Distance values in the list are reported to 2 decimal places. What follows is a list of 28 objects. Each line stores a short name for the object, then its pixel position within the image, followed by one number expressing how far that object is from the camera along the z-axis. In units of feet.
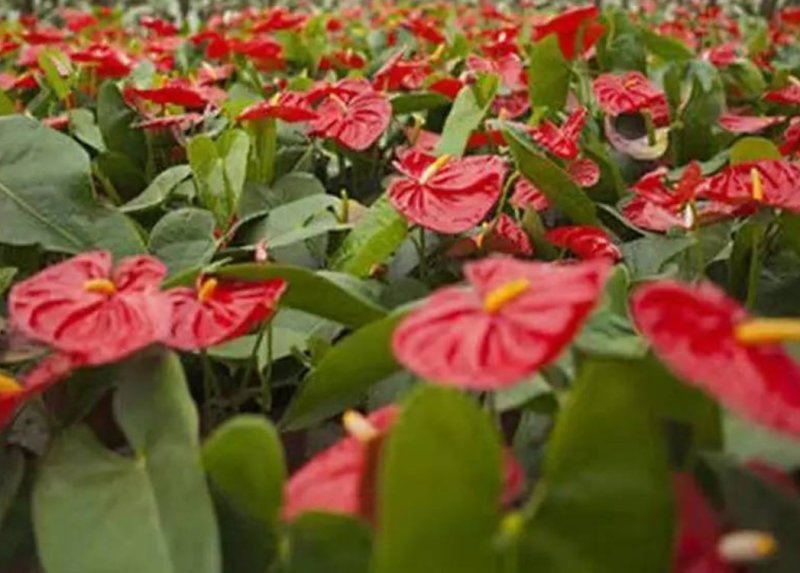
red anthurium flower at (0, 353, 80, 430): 1.97
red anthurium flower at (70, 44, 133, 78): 5.16
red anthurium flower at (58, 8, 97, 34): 9.99
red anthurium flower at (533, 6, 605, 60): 4.75
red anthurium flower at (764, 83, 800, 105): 4.76
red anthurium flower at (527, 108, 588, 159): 3.42
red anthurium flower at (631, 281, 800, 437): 1.44
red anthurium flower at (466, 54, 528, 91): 5.14
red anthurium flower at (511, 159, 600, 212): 3.35
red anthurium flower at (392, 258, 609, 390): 1.53
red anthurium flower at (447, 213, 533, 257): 2.99
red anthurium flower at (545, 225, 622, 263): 2.95
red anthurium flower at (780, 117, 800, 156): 3.84
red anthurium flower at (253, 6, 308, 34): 7.15
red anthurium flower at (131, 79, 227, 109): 3.95
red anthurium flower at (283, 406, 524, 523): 1.57
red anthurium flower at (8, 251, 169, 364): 1.97
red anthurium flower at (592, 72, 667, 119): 4.14
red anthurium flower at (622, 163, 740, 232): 2.91
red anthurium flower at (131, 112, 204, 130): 3.86
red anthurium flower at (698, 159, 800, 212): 2.64
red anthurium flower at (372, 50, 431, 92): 4.85
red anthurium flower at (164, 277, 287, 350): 2.12
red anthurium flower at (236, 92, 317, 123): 3.55
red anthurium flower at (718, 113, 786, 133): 4.37
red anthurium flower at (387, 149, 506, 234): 2.69
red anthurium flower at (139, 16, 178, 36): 7.41
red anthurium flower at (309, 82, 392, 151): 3.65
